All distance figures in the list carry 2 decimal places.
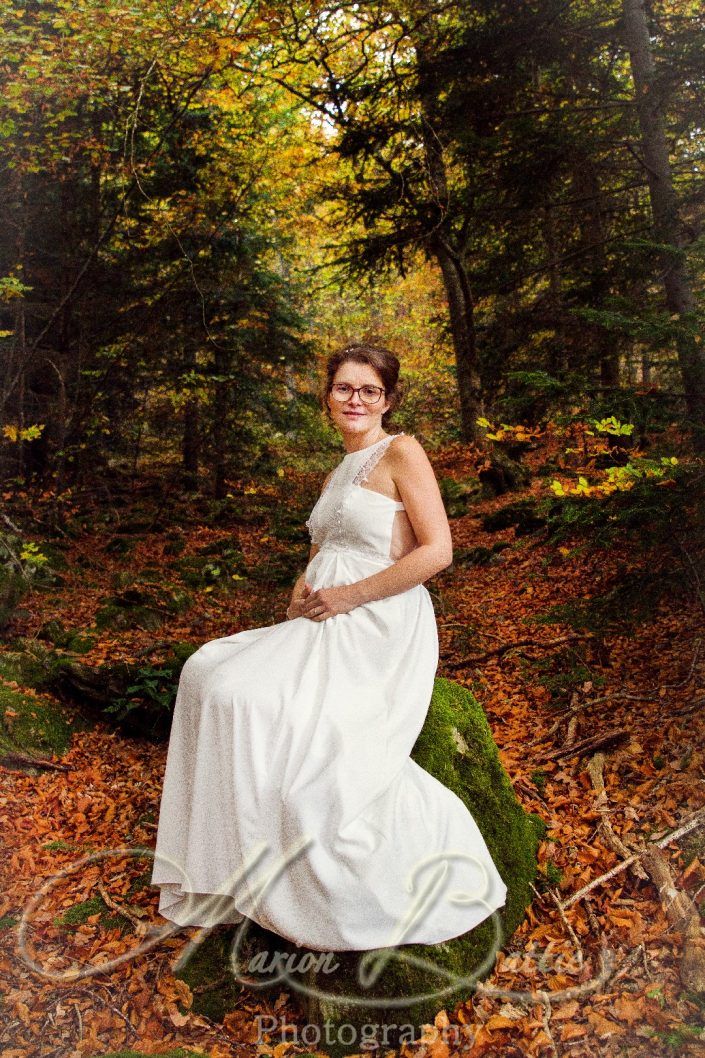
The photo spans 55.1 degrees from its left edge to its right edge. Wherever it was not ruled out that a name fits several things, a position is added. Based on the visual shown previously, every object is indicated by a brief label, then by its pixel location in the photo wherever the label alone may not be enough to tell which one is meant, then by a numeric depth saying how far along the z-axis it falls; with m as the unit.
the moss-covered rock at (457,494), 10.33
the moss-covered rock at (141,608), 7.01
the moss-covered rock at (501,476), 10.71
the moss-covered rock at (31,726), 4.56
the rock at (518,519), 8.52
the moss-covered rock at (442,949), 2.37
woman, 2.34
